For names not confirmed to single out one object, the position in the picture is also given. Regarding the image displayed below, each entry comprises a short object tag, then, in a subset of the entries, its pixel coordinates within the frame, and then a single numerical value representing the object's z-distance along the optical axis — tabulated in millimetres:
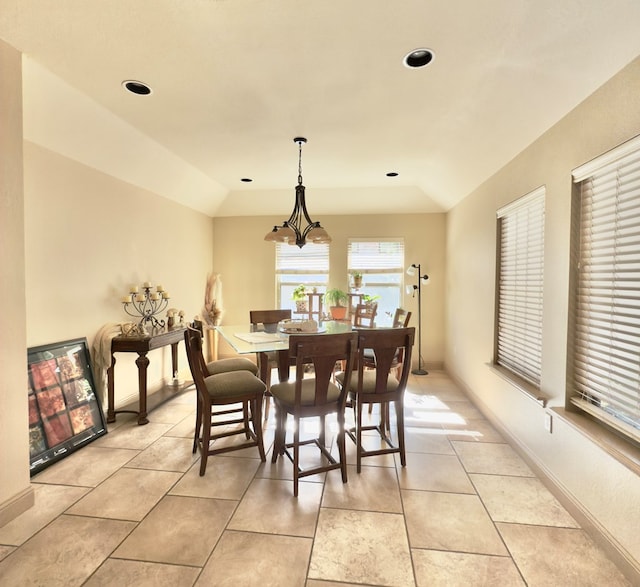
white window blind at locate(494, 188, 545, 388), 2664
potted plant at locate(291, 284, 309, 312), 5199
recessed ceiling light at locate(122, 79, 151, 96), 2326
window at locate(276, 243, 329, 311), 5754
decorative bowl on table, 3174
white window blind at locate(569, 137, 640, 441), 1759
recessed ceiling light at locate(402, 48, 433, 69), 1985
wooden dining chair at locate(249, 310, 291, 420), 2846
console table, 3271
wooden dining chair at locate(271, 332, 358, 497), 2227
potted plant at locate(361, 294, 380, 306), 5367
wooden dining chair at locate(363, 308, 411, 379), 3429
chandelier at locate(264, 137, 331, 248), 3281
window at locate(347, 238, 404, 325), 5609
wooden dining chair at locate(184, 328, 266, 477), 2541
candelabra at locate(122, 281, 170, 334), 3713
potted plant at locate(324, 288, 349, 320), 4820
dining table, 2596
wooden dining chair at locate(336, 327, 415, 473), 2475
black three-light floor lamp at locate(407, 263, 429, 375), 5145
